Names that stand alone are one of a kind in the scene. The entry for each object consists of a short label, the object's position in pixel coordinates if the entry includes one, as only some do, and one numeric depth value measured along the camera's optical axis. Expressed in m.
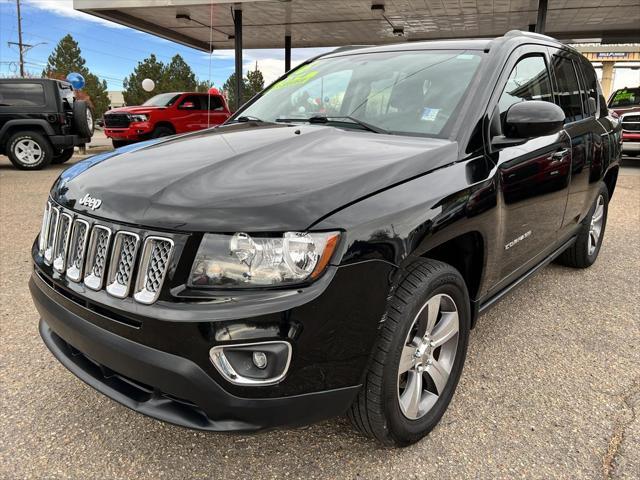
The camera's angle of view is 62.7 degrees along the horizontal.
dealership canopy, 14.39
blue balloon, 22.45
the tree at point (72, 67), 58.66
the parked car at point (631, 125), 12.56
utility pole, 54.05
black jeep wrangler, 11.59
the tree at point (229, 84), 75.00
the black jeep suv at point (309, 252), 1.72
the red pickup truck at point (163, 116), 14.36
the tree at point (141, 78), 60.94
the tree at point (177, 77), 63.41
